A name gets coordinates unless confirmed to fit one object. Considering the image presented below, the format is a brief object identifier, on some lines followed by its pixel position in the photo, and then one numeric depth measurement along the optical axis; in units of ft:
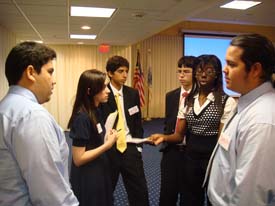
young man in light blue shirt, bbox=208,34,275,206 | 3.90
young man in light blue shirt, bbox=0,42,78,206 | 3.74
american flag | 28.86
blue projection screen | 31.39
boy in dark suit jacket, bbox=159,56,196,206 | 8.06
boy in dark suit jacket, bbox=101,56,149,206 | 8.75
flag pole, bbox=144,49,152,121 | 30.94
